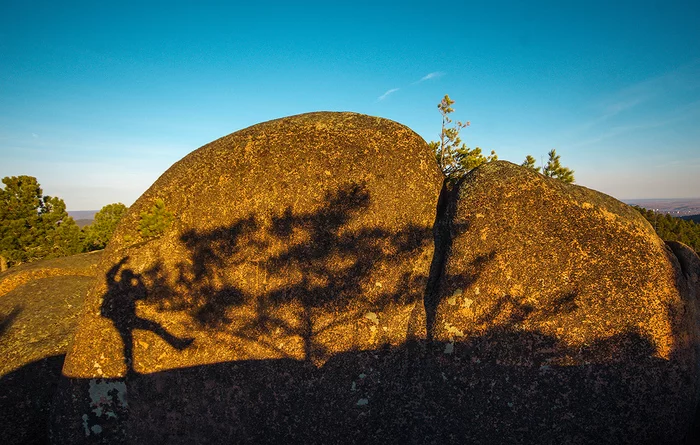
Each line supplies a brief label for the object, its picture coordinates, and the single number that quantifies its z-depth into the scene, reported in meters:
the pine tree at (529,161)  17.25
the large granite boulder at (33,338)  8.35
